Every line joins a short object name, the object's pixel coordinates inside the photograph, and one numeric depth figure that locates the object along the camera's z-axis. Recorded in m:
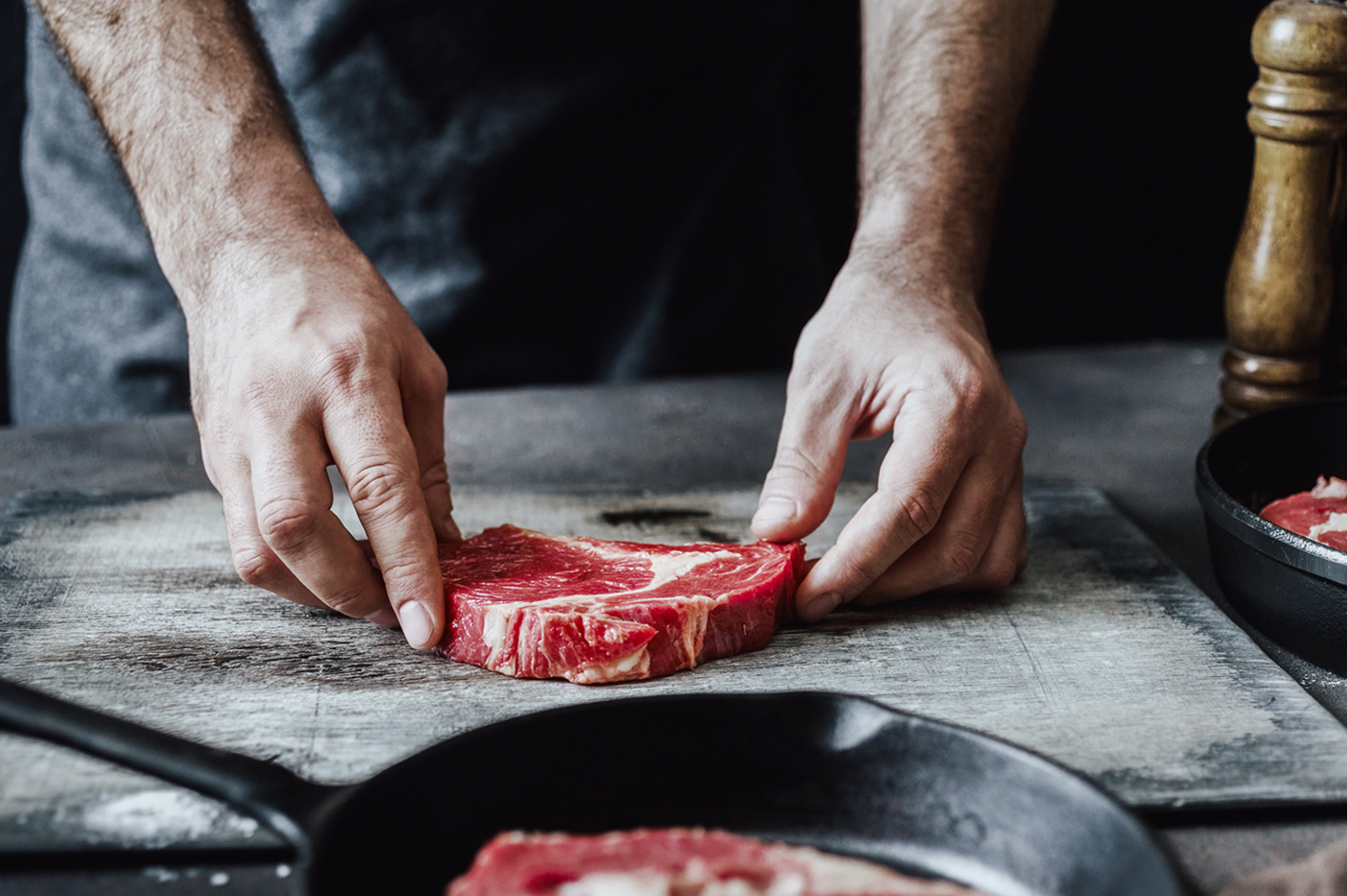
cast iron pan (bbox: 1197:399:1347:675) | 0.83
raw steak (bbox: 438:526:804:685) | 0.84
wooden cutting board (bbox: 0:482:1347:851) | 0.79
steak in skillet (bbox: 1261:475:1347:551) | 0.86
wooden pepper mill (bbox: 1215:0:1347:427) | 0.92
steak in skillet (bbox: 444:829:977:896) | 0.74
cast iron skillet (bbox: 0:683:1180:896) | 0.75
